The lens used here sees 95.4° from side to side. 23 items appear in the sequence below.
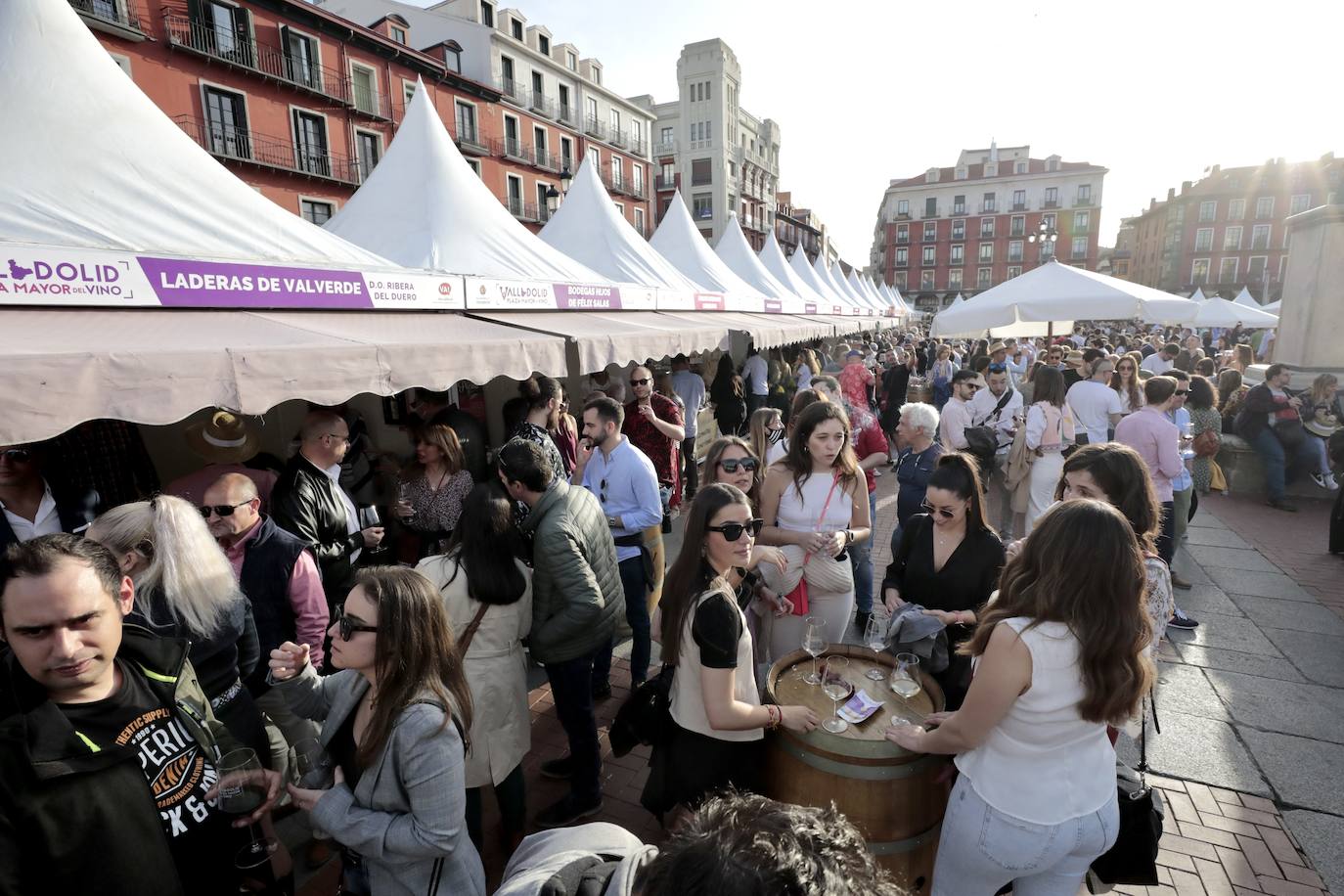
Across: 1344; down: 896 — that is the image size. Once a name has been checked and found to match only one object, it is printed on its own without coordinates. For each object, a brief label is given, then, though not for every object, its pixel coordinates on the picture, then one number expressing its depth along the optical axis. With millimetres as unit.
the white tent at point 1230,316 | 17031
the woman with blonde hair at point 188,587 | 2117
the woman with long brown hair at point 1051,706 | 1657
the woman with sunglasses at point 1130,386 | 7086
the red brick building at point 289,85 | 17297
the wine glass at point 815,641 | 2357
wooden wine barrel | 1963
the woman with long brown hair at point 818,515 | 3258
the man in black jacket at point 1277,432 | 7312
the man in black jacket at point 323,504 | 3135
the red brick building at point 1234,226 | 54750
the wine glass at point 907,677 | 2271
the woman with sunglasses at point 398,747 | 1627
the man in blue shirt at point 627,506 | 3797
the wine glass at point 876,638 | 2477
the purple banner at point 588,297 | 6312
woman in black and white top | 1991
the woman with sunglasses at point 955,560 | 2736
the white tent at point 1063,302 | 7766
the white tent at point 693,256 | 11414
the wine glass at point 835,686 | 2117
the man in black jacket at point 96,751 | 1359
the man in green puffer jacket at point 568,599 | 2604
